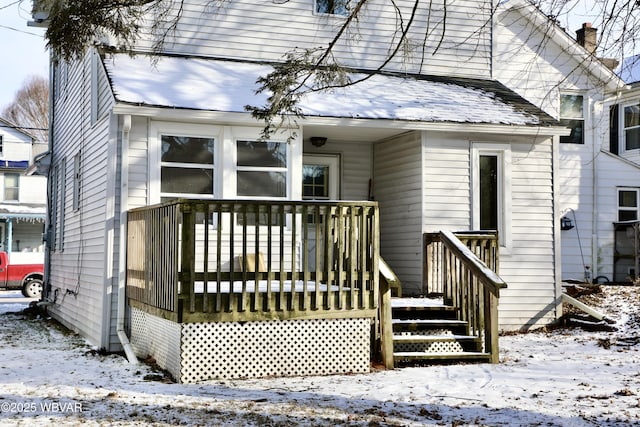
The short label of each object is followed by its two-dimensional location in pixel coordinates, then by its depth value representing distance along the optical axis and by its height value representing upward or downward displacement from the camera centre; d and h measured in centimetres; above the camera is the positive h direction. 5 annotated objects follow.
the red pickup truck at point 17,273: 2283 -86
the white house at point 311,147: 1042 +155
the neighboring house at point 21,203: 3381 +194
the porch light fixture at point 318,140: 1247 +177
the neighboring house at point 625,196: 1811 +130
